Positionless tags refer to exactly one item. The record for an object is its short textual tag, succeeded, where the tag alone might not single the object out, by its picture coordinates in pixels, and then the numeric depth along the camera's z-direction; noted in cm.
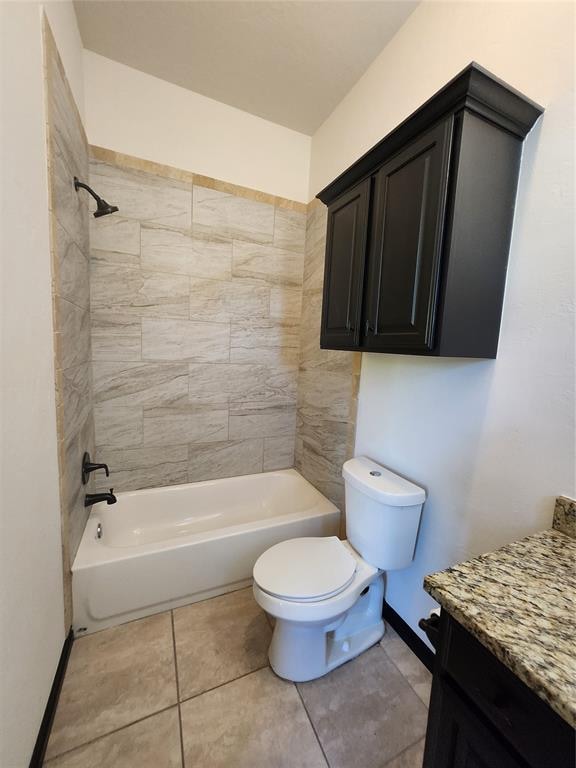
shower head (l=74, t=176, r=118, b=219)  150
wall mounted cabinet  90
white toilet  117
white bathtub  142
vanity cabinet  46
